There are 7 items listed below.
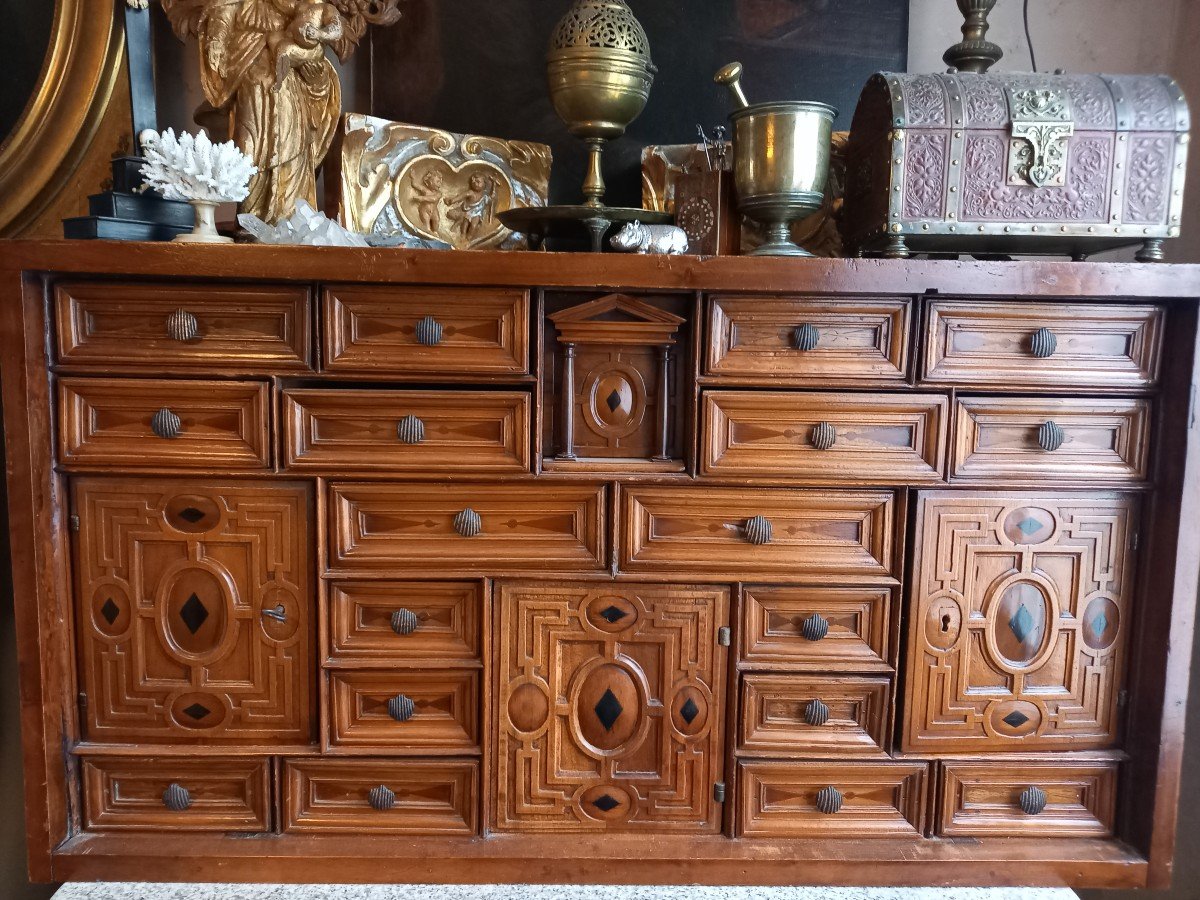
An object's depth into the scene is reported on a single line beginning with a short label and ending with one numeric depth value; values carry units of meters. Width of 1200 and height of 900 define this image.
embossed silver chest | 1.31
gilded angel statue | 1.44
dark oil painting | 1.67
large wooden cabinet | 1.27
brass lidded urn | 1.45
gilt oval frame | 1.67
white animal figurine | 1.35
